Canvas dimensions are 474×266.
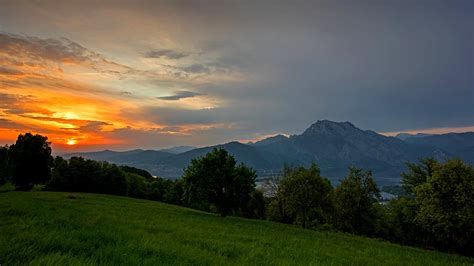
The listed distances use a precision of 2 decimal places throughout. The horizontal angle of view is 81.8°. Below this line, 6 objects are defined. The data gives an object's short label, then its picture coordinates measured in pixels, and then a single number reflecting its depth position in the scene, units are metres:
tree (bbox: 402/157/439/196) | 50.06
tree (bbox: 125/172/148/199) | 100.51
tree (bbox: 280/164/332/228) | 56.97
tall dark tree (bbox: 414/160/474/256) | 29.73
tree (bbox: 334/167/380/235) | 58.09
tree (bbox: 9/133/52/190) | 59.91
